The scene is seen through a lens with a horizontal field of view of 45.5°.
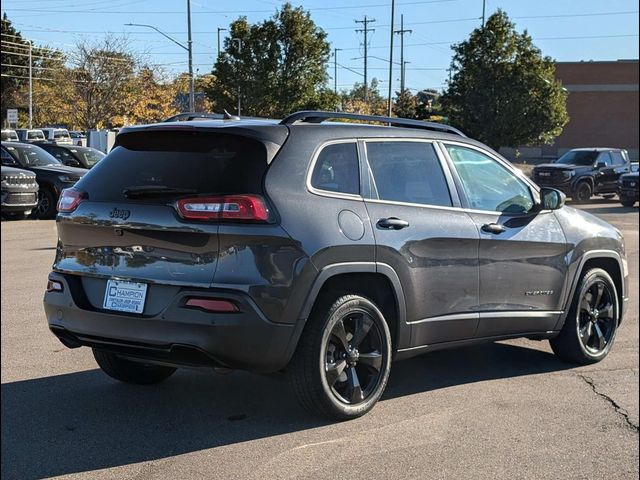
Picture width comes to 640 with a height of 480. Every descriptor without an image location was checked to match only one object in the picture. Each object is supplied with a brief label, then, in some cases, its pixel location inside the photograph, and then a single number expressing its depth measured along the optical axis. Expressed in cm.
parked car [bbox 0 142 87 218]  1594
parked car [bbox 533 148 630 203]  2553
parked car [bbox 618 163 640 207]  2519
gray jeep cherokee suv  398
